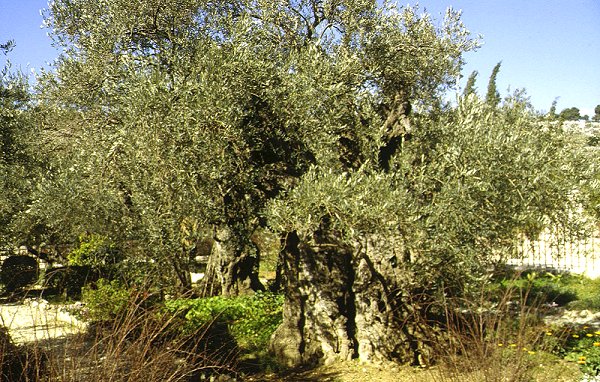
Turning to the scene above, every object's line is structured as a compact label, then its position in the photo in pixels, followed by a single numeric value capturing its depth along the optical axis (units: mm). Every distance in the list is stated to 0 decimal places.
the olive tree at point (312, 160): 8508
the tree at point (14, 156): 13805
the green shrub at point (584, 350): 9203
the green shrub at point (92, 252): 11998
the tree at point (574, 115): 93394
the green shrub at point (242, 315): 11164
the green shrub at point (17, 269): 17094
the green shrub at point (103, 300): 11133
